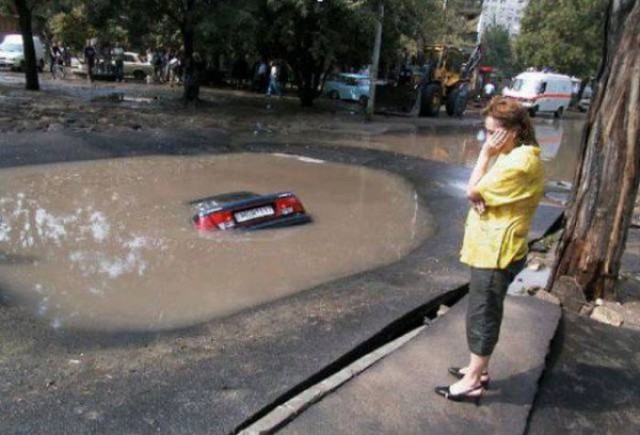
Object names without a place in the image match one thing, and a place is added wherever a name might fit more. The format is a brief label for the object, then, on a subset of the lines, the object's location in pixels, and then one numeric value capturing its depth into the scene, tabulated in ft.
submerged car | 23.71
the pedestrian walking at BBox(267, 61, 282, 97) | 93.45
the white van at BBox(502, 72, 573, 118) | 103.71
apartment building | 359.05
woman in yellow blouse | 10.71
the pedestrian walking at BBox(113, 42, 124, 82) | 102.99
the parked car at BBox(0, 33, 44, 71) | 99.19
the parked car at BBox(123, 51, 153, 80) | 109.29
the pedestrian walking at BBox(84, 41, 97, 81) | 93.15
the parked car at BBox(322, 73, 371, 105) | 96.17
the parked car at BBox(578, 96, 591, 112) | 144.97
